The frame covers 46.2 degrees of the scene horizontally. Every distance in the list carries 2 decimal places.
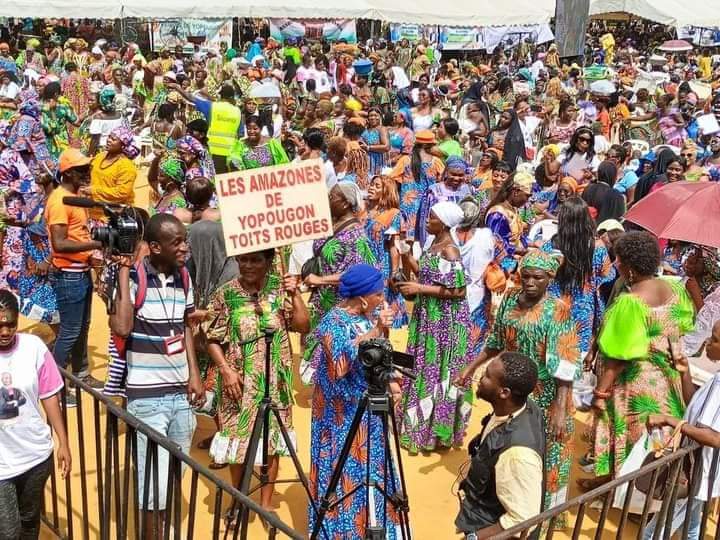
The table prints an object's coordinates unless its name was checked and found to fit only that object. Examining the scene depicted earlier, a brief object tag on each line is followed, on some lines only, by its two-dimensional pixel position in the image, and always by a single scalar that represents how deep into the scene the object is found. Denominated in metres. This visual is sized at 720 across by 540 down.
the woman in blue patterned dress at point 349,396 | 4.09
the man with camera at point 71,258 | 5.82
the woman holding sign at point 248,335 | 4.50
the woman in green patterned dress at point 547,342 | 4.48
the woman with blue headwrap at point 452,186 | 7.50
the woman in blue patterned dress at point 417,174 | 9.16
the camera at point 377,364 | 3.56
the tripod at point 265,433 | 4.00
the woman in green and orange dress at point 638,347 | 4.54
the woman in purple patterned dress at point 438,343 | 5.47
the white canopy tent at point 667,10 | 28.75
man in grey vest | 3.16
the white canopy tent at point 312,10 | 20.02
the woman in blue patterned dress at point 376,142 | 10.80
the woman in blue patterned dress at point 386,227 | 6.73
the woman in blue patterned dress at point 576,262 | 4.94
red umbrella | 5.43
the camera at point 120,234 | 4.01
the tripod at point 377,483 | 3.47
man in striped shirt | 4.16
